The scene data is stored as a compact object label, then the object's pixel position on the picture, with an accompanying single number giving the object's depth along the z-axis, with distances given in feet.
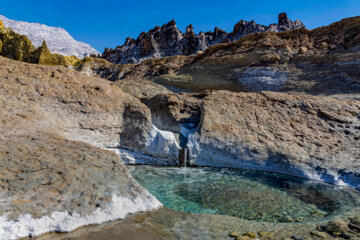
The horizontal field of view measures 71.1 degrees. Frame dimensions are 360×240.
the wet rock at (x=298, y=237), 10.50
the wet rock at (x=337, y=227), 11.05
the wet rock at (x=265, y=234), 10.71
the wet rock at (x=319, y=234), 10.72
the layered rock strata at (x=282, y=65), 49.03
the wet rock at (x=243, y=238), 10.27
